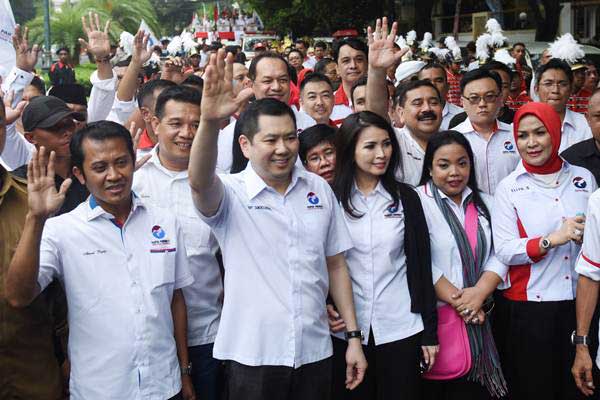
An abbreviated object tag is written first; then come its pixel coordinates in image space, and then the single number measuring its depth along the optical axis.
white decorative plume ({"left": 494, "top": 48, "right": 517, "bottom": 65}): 9.91
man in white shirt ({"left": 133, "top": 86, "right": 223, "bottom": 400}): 3.45
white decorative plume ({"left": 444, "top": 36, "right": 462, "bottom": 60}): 13.22
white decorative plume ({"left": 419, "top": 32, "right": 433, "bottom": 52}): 14.82
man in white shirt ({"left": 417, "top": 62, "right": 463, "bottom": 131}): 6.21
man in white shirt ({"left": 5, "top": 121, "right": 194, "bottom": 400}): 2.92
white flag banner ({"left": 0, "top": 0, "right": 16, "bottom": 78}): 5.72
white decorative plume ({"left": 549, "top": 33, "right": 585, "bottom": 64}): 8.05
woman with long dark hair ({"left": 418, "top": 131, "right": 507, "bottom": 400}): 3.71
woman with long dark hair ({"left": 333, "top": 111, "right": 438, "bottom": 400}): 3.51
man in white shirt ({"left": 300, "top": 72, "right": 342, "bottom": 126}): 5.45
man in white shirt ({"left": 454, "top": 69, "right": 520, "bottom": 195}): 4.77
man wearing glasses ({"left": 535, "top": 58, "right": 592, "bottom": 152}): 5.56
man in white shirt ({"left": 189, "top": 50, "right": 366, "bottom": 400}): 3.06
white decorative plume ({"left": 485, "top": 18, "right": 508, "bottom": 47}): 11.04
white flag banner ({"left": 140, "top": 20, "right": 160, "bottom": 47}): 10.24
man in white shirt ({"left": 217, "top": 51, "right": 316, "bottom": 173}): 4.73
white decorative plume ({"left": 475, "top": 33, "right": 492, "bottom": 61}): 10.83
